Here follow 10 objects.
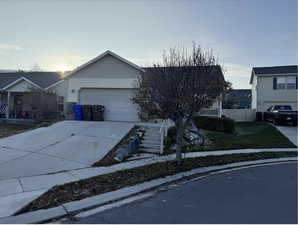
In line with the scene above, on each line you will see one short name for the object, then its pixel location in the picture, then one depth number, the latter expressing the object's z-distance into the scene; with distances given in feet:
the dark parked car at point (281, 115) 62.39
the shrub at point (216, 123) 50.90
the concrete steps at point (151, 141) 31.83
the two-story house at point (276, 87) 75.87
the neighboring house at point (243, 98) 142.94
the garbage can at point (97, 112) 54.24
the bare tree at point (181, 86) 22.29
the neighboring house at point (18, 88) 70.44
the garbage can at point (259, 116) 77.12
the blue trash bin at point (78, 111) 54.19
